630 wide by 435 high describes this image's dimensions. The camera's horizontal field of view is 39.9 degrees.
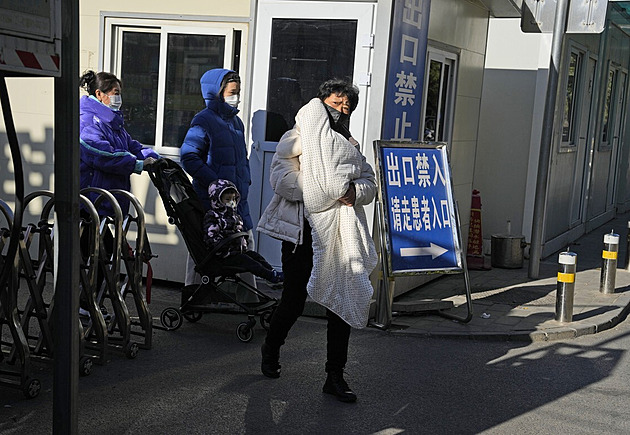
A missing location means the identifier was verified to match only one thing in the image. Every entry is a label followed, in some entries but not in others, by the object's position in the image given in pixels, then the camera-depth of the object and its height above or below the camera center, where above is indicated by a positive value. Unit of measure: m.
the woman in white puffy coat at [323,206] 5.46 -0.65
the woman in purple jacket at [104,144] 6.79 -0.42
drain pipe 9.91 -0.14
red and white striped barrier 2.96 +0.08
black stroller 6.75 -1.26
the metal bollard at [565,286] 7.70 -1.47
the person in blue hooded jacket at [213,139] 7.33 -0.36
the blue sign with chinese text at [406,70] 7.68 +0.37
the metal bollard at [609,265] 9.10 -1.52
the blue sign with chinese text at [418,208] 7.42 -0.84
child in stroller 6.71 -1.04
